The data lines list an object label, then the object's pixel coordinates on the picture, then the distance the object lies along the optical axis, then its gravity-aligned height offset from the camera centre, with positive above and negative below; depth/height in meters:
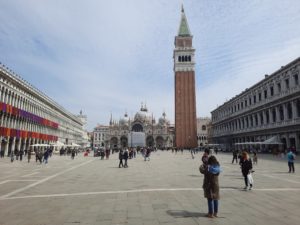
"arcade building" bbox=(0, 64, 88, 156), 42.91 +6.78
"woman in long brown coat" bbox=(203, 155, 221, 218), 6.90 -0.85
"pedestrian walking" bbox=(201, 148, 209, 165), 9.69 -0.10
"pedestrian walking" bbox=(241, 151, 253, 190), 11.03 -0.69
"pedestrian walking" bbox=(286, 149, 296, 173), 16.78 -0.46
